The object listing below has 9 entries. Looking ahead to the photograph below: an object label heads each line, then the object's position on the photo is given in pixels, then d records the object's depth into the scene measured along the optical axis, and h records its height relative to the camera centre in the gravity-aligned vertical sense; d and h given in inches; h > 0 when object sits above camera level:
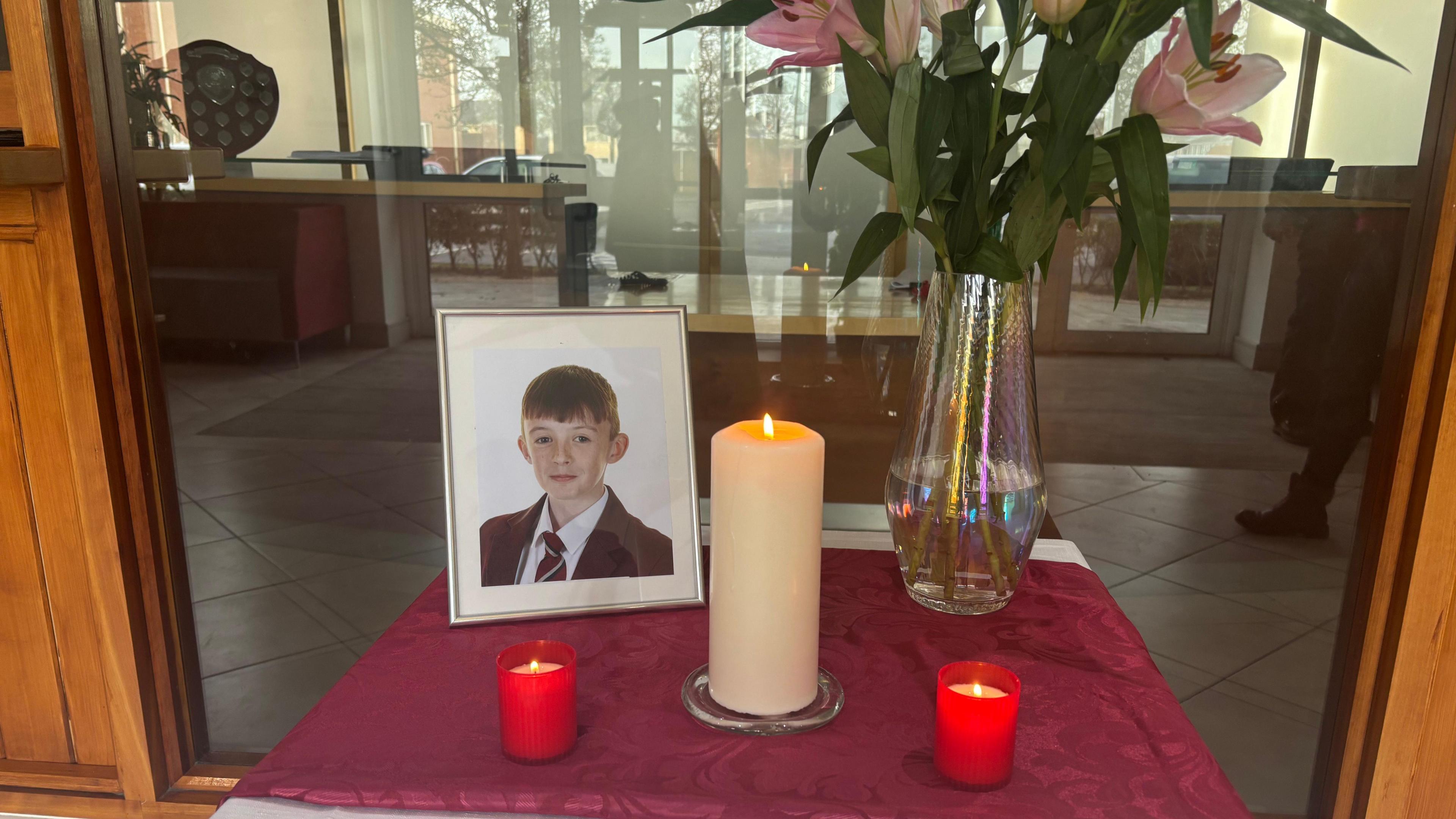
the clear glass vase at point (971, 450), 25.9 -7.0
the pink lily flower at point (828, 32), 23.1 +4.1
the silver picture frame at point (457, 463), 27.6 -8.2
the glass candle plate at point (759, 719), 22.3 -12.2
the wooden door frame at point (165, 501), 39.8 -13.8
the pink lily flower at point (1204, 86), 21.9 +2.7
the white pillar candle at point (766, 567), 20.3 -8.1
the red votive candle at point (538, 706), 20.5 -11.0
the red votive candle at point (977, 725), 19.8 -10.9
